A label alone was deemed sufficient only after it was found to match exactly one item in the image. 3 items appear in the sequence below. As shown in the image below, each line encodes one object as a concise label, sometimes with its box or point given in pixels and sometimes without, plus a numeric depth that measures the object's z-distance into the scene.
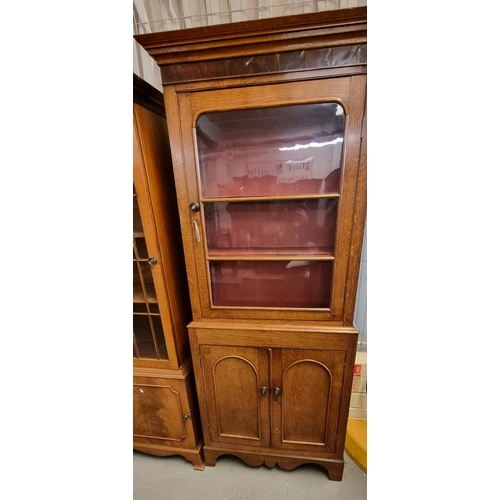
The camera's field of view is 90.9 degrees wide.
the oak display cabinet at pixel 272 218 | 0.76
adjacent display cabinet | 0.93
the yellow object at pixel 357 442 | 1.18
